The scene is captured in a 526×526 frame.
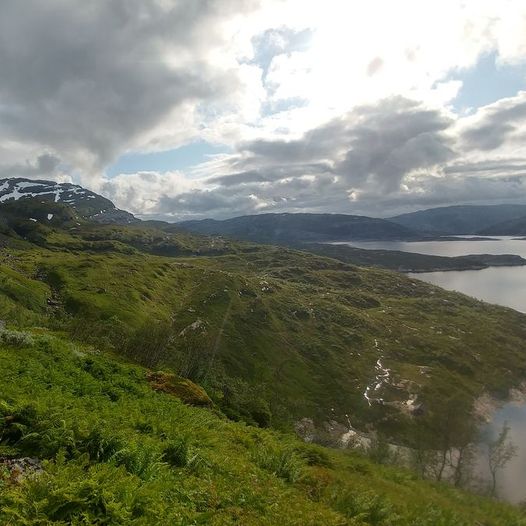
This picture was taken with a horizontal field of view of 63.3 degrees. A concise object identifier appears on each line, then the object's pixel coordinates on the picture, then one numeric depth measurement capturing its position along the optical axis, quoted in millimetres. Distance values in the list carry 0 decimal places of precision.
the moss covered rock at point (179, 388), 34738
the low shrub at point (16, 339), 31481
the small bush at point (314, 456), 29875
